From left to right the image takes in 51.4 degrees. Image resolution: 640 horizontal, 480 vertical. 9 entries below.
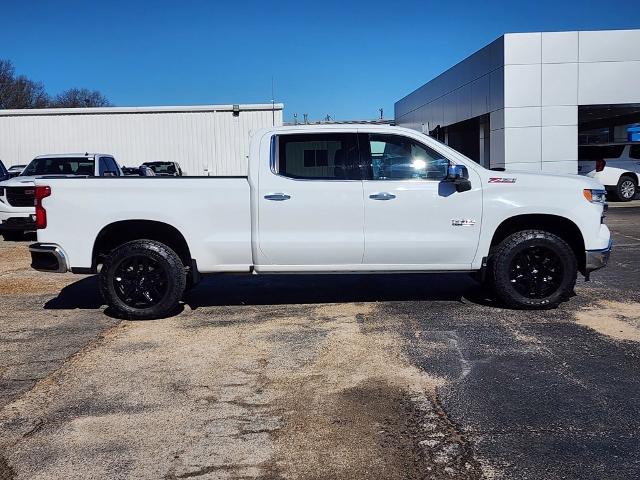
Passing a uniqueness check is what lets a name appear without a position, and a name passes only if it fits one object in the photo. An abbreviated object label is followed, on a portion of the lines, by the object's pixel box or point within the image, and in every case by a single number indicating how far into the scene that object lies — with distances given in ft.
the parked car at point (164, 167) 88.24
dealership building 72.54
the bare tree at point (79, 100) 259.80
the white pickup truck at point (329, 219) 22.95
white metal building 95.09
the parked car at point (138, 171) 69.62
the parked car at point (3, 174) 56.29
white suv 75.61
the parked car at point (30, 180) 46.98
